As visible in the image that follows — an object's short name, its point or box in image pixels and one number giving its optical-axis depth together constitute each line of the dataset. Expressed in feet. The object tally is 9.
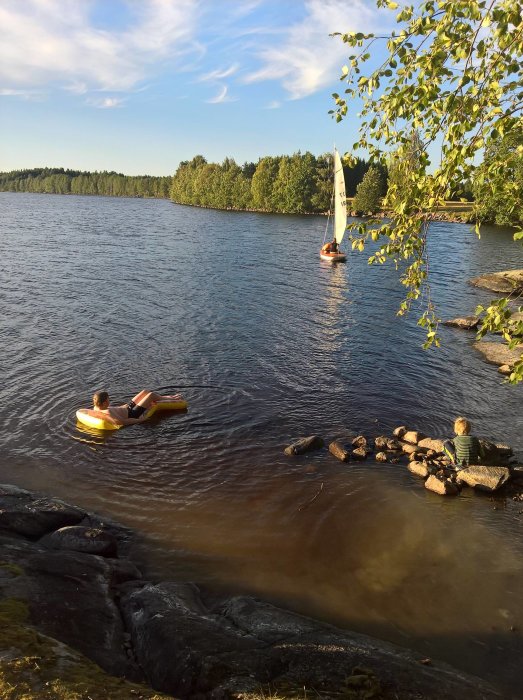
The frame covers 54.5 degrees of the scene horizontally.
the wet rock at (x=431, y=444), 56.59
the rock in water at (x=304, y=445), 56.34
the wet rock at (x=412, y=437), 58.85
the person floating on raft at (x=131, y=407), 61.05
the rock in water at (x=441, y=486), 48.26
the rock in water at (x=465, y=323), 111.86
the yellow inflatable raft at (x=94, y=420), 60.75
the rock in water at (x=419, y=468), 51.44
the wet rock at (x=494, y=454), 51.88
